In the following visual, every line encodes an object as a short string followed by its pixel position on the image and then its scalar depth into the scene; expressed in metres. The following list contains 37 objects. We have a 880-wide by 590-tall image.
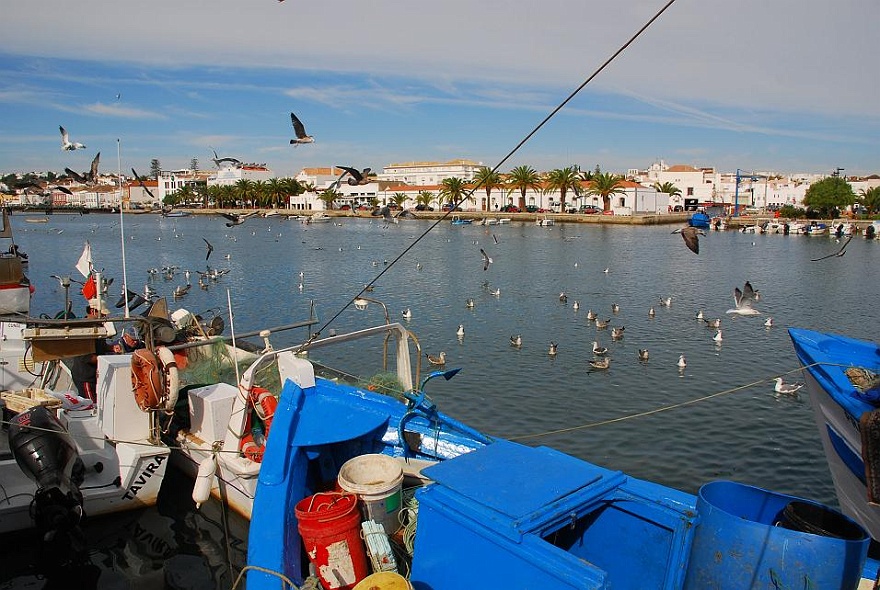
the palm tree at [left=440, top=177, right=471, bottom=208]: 111.50
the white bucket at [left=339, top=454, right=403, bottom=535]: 5.37
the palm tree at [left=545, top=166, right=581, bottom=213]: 99.25
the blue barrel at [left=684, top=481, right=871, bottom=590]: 3.46
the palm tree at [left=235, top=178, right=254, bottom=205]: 131.38
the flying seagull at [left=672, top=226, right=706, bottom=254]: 19.55
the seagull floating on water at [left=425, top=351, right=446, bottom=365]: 20.33
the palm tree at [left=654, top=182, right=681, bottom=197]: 116.38
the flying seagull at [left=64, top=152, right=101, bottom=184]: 25.36
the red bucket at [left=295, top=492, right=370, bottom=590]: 5.16
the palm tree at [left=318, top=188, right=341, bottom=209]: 127.88
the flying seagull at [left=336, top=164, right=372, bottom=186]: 23.05
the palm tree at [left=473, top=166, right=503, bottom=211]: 112.50
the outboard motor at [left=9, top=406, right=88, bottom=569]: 8.93
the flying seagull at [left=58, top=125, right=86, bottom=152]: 24.72
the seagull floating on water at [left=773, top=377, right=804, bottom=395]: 17.89
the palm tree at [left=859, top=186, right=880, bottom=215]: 98.69
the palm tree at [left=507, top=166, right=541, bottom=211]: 105.06
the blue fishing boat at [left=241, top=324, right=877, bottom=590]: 3.65
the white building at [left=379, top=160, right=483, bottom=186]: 161.75
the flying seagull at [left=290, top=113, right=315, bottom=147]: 20.69
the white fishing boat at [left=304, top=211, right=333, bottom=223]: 111.47
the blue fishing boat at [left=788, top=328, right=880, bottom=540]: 9.05
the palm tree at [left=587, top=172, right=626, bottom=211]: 99.12
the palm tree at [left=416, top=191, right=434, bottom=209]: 122.94
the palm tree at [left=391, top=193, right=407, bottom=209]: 124.88
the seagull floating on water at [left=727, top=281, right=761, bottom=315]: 26.10
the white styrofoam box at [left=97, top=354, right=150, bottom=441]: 9.88
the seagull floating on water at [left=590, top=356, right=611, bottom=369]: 20.35
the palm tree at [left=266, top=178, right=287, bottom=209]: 130.88
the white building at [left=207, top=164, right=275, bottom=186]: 137.38
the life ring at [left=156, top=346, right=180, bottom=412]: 9.19
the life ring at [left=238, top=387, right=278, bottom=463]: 8.69
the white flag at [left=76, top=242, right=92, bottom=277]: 16.05
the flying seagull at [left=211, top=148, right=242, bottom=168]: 24.92
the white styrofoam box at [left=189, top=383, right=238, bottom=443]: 9.91
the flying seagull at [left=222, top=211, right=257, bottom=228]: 32.50
